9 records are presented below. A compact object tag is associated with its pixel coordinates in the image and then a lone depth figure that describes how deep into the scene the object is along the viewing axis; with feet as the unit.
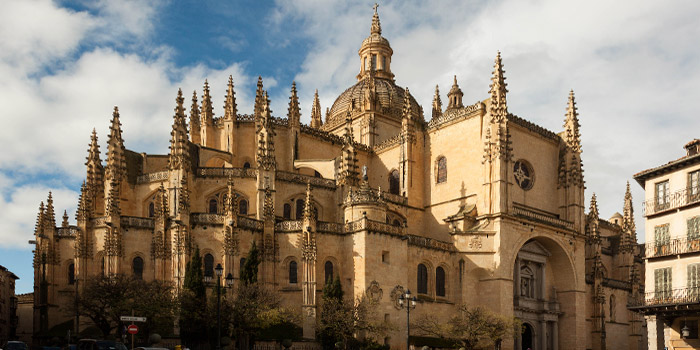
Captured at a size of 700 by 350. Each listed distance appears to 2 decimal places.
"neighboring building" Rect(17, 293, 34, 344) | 229.45
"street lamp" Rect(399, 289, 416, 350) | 129.72
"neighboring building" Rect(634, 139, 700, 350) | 102.68
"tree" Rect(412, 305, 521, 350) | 133.59
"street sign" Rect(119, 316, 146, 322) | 87.30
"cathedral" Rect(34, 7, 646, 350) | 130.82
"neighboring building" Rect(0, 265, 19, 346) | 203.31
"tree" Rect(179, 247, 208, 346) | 116.78
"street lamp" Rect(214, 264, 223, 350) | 89.74
